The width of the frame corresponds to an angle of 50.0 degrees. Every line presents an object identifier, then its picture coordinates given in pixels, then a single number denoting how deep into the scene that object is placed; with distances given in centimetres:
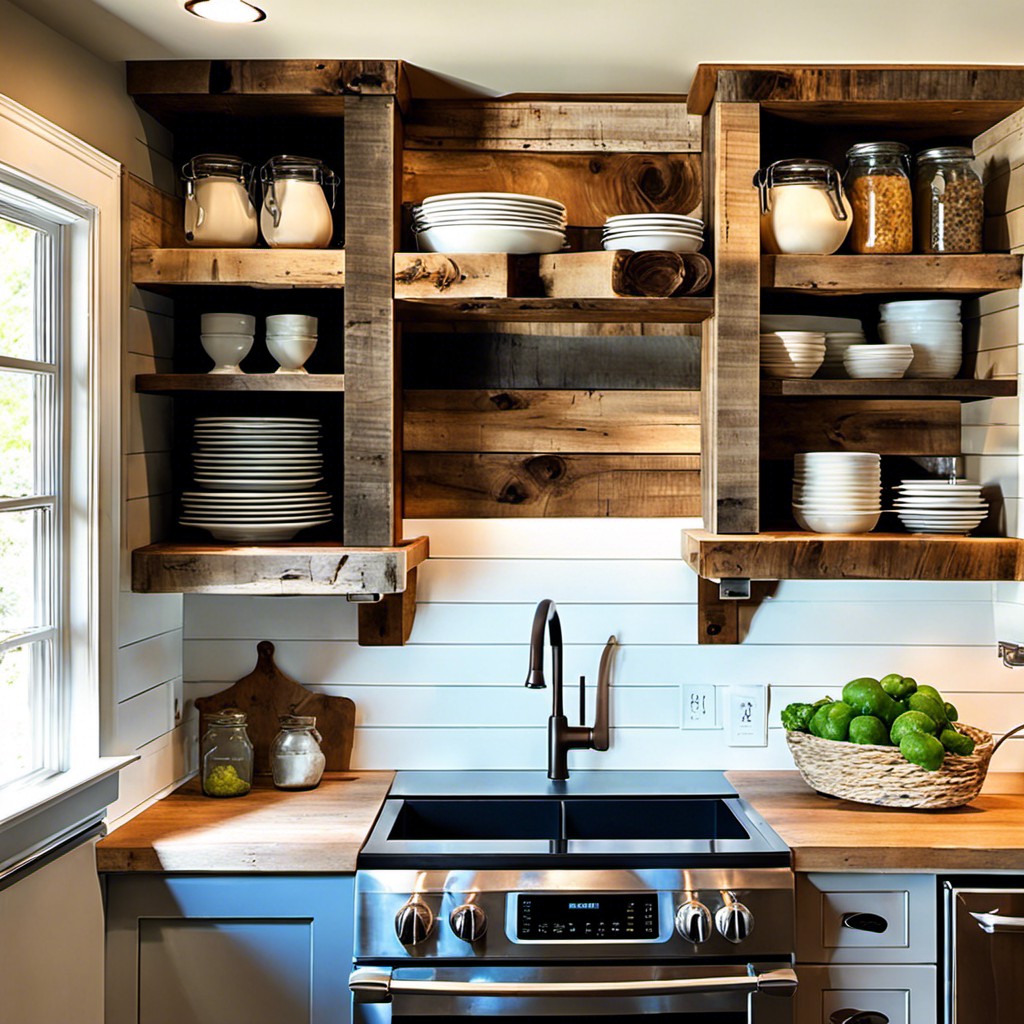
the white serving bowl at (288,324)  221
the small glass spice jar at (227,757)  227
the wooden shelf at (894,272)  220
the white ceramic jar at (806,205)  219
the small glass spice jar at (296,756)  231
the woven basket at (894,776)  214
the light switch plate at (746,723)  249
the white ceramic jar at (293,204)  219
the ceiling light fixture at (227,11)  186
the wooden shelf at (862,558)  214
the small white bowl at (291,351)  222
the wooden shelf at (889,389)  220
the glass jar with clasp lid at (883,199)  223
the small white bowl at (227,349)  223
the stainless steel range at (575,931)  188
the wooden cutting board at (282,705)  247
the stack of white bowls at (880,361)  222
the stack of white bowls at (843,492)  220
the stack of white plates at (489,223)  212
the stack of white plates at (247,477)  220
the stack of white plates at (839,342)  232
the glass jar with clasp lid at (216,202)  219
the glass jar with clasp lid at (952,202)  223
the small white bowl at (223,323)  222
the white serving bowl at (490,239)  214
